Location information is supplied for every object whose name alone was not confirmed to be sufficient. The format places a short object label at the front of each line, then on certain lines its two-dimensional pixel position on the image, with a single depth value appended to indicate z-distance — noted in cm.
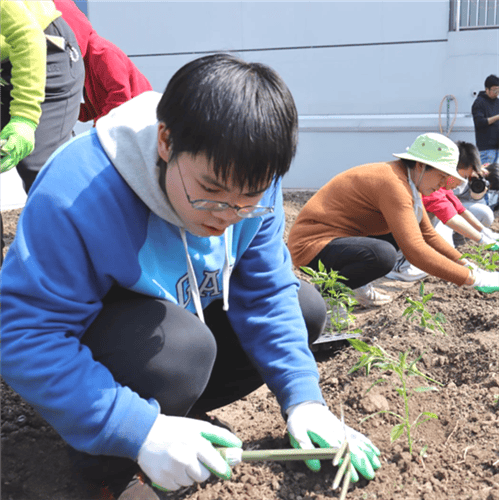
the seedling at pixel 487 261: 305
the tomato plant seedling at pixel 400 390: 170
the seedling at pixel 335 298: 267
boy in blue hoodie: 127
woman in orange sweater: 304
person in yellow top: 220
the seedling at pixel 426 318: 239
